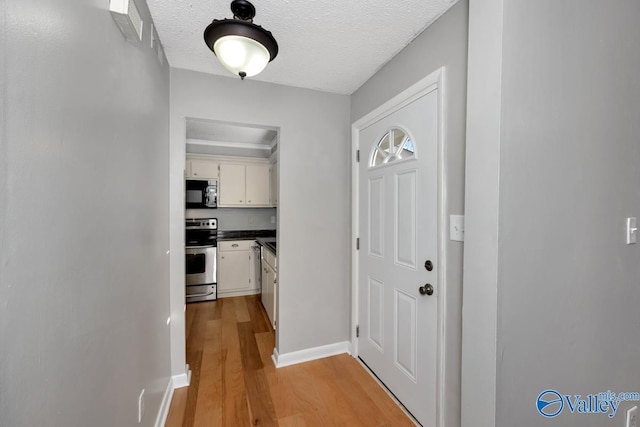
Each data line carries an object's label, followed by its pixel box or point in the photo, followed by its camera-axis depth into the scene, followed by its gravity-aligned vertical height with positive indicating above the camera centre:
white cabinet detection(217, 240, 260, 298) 3.88 -0.91
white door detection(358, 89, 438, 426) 1.50 -0.29
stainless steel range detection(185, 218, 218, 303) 3.59 -0.72
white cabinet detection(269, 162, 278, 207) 3.81 +0.43
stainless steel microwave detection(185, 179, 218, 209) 3.76 +0.24
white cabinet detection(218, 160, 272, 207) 3.99 +0.41
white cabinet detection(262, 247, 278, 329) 2.78 -0.85
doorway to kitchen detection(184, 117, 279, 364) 3.79 +0.30
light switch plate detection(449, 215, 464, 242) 1.29 -0.08
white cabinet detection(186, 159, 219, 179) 3.81 +0.62
